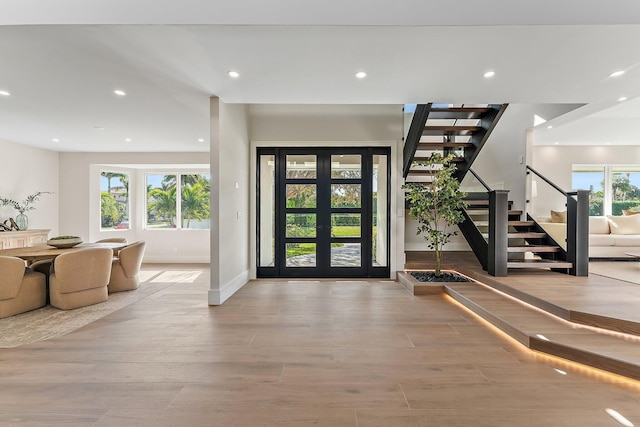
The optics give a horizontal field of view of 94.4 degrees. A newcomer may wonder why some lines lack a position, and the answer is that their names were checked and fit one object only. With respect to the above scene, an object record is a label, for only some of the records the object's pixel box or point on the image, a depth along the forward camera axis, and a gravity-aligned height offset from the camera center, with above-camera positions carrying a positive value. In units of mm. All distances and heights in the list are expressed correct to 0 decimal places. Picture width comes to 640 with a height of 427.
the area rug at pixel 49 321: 2924 -1238
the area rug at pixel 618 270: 4328 -923
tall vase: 5934 -185
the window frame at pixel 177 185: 7695 +718
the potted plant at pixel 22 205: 5892 +137
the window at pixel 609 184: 7641 +774
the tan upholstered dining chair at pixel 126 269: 4605 -890
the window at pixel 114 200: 7367 +303
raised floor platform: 2363 -1055
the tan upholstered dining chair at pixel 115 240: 5391 -511
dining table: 3797 -536
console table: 5320 -498
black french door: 5402 +30
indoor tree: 4320 +215
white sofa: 4931 -412
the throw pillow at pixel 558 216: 5660 -45
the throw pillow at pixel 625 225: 6312 -235
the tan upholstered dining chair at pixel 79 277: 3686 -848
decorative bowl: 4242 -431
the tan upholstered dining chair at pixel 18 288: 3422 -938
